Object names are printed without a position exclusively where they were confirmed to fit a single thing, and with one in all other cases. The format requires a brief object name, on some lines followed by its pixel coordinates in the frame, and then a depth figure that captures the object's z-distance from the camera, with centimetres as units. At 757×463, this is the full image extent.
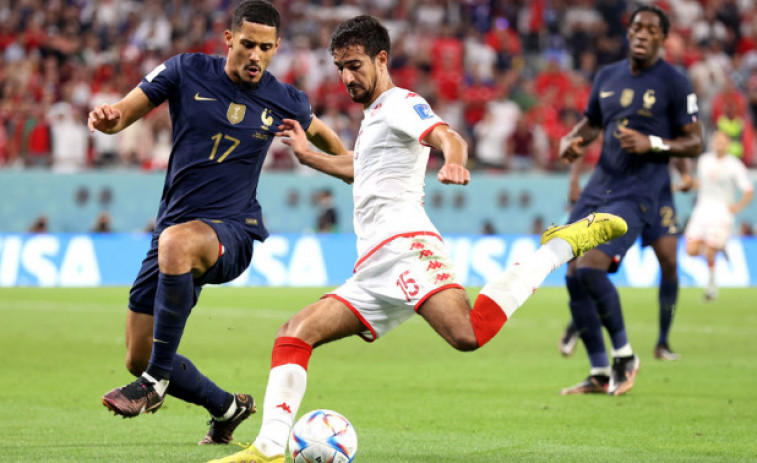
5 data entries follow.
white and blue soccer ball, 1073
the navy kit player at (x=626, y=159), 1692
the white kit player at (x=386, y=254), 1084
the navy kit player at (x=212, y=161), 1208
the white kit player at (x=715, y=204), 3450
